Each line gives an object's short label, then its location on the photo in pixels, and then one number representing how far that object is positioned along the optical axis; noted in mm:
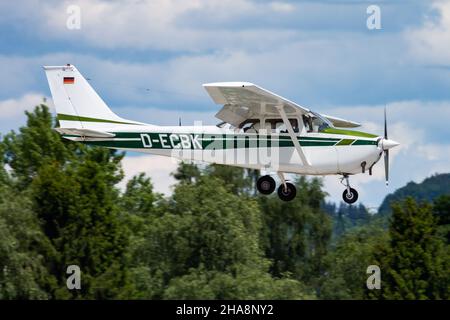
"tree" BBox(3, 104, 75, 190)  69250
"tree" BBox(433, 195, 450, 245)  66125
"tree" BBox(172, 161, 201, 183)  74188
